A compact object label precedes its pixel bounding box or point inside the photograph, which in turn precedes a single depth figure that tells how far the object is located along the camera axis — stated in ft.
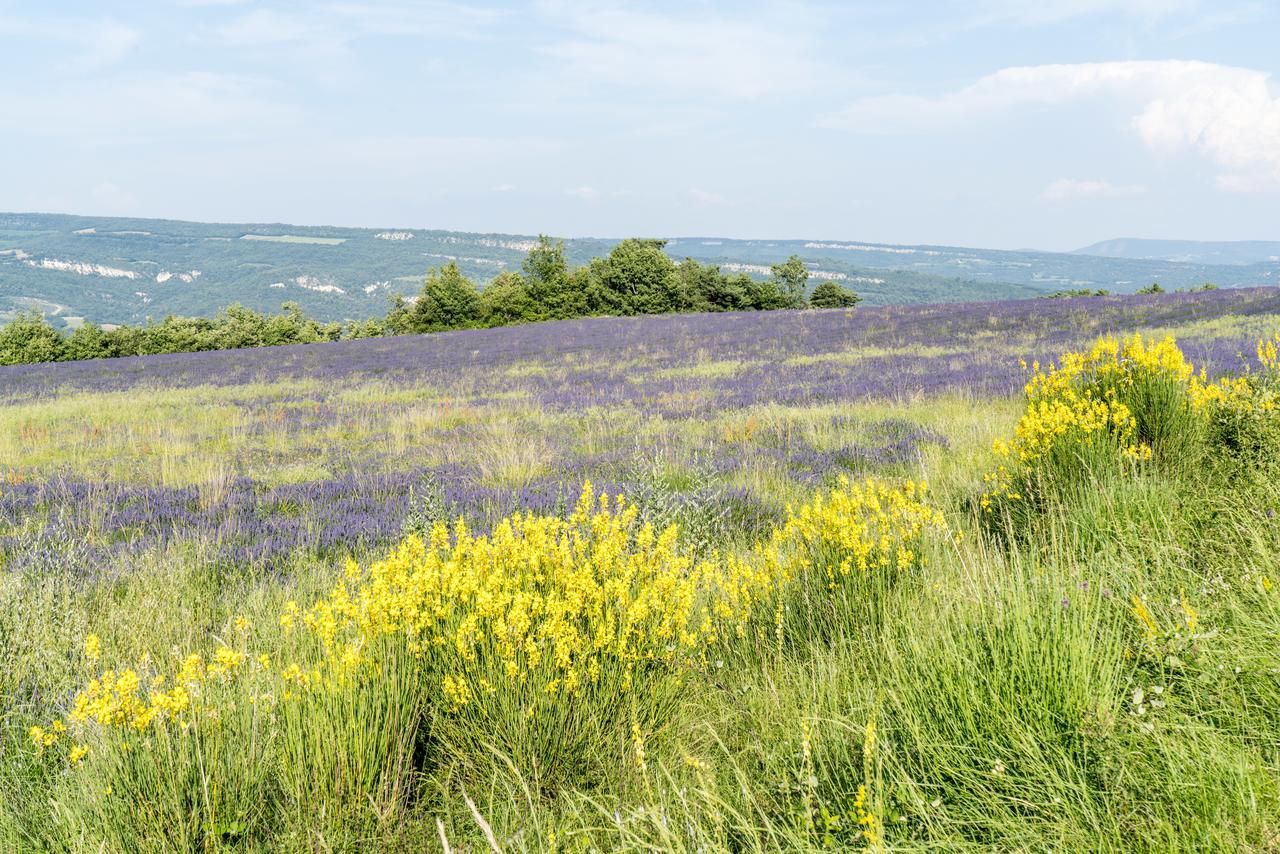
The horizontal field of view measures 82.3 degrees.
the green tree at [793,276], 273.75
